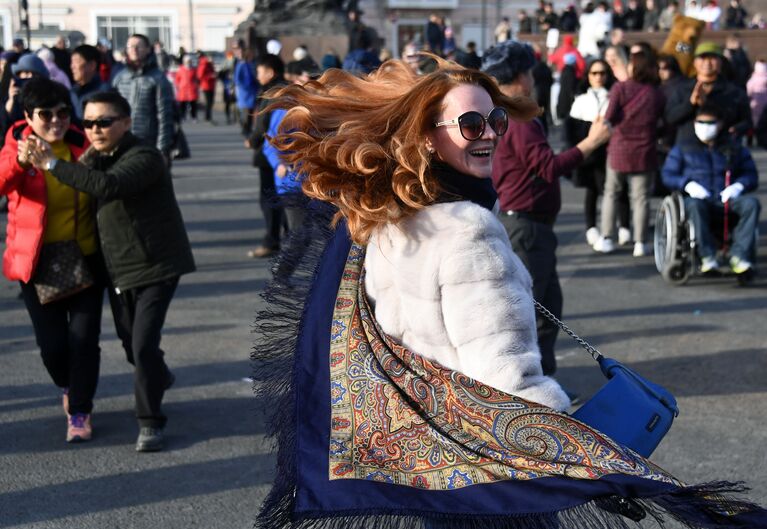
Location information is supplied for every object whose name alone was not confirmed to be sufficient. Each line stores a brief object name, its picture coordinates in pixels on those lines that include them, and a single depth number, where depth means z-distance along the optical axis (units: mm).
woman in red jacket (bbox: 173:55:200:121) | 26375
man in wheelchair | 9086
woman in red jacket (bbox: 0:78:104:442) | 5535
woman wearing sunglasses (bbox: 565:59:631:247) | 10312
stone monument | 23844
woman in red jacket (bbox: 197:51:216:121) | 27906
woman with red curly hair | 2943
